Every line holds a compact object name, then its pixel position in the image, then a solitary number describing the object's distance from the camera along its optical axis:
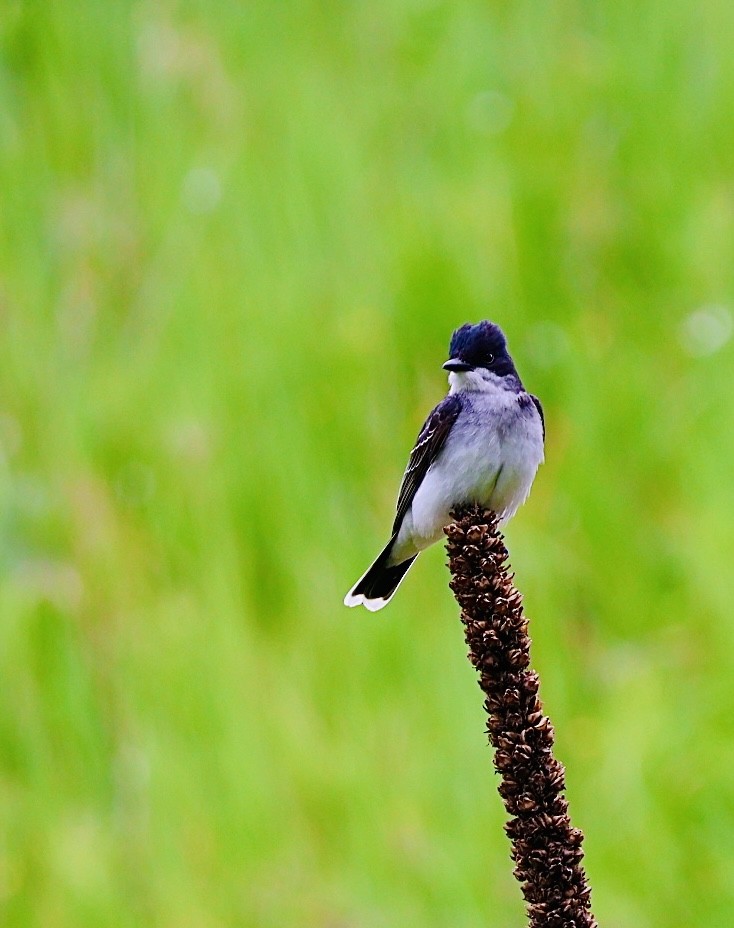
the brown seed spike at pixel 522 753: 4.67
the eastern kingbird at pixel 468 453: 8.71
